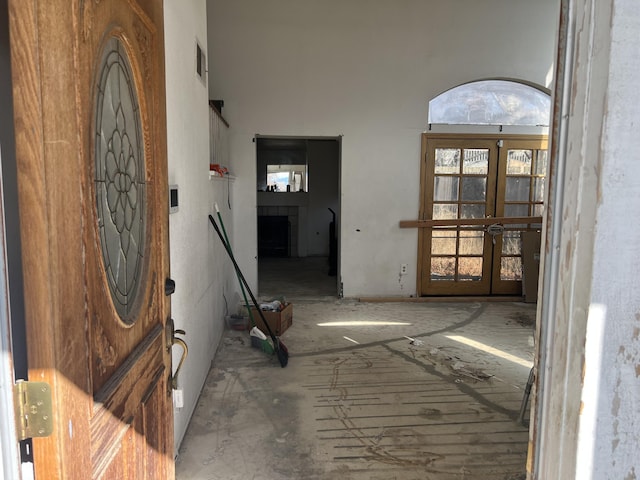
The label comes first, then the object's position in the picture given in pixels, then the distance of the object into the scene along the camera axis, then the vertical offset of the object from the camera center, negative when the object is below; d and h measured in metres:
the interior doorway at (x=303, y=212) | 9.03 -0.38
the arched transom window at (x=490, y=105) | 5.34 +1.18
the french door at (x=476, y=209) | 5.39 -0.16
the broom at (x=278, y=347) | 3.26 -1.23
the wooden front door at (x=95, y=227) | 0.68 -0.07
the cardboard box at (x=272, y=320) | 3.99 -1.20
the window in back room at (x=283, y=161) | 9.55 +0.80
